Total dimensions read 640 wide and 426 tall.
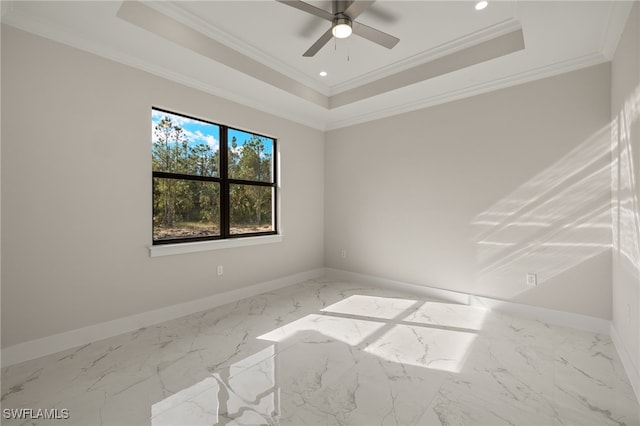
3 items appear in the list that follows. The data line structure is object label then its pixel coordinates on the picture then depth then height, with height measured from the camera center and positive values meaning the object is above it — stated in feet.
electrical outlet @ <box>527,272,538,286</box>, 9.81 -2.37
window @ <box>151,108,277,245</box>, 9.98 +1.30
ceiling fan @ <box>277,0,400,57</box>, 6.84 +4.93
